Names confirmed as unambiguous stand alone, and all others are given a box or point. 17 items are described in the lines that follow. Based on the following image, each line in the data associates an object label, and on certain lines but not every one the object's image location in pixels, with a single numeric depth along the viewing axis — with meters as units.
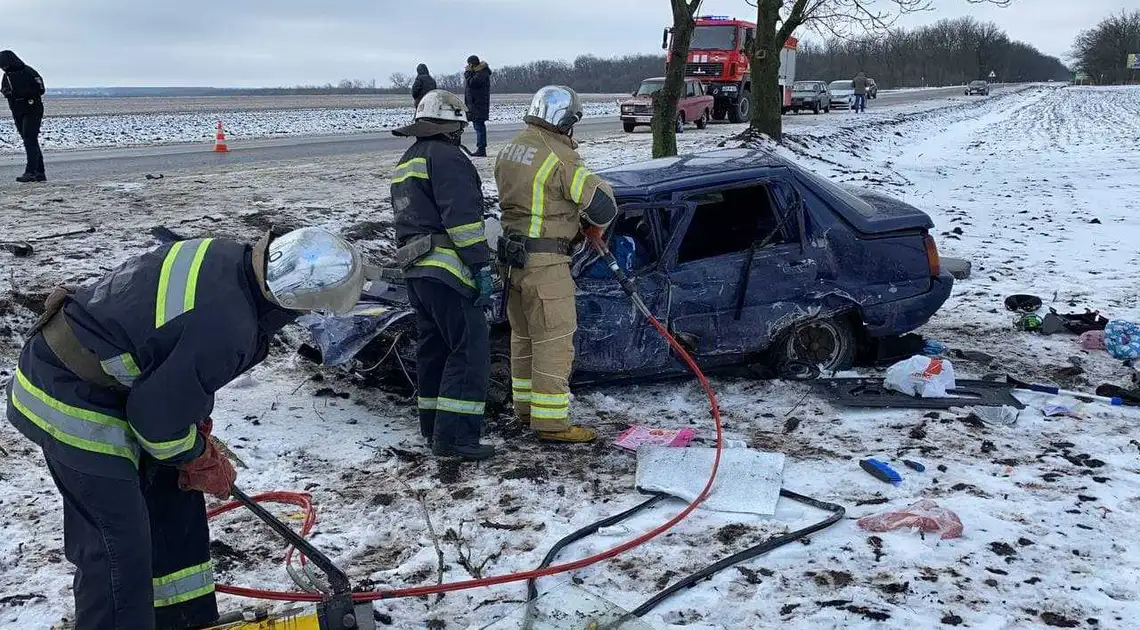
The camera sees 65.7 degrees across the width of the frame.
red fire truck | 24.19
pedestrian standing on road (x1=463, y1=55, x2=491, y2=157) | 14.77
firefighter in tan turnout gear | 4.62
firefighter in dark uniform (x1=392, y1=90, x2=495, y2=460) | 4.42
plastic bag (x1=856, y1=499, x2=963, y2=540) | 3.81
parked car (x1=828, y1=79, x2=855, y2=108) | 38.56
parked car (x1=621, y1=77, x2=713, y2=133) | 21.52
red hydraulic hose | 3.26
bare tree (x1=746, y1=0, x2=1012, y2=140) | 17.76
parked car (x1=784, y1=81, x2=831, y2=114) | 35.06
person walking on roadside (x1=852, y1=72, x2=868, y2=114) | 33.77
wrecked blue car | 5.22
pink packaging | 4.83
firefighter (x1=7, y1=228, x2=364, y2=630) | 2.50
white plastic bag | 5.39
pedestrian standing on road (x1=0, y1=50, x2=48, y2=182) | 10.72
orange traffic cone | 16.73
